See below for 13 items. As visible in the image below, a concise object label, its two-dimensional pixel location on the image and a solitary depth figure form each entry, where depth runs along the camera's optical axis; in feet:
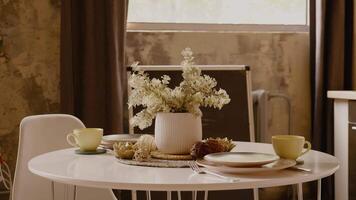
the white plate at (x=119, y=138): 9.78
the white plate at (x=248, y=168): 8.00
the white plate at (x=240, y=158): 8.04
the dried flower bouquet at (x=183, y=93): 8.88
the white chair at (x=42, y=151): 10.66
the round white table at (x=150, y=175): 7.65
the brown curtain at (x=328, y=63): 16.85
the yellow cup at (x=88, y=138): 9.47
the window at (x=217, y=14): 16.79
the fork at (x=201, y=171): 7.82
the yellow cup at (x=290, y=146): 8.60
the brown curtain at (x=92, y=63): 14.84
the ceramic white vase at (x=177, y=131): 8.92
